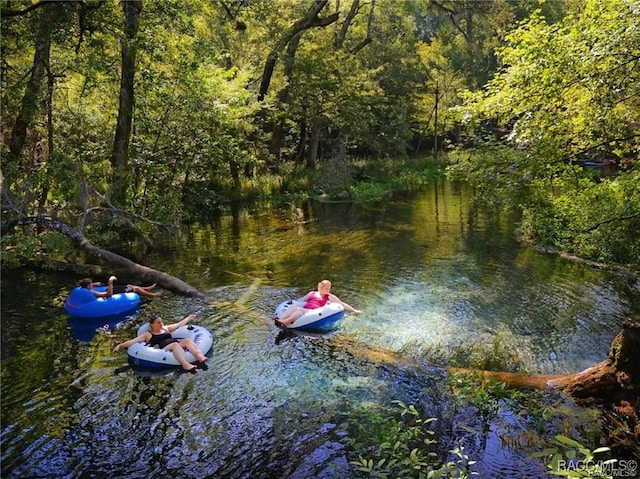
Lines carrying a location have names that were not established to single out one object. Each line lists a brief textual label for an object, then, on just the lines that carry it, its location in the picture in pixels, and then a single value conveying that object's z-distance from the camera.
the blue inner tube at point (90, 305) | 9.66
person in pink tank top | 9.15
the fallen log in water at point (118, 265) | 11.18
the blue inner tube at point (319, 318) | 9.09
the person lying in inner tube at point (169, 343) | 7.69
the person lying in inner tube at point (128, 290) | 10.15
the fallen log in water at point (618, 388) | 5.57
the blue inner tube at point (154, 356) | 7.68
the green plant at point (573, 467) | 3.15
